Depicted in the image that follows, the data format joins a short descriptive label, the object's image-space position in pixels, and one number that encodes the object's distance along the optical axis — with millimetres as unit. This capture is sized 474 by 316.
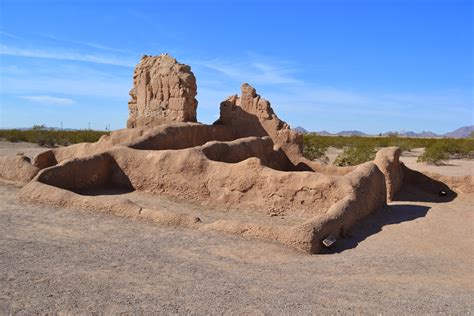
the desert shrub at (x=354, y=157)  21936
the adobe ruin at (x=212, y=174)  8727
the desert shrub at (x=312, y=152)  25695
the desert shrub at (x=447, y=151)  27709
